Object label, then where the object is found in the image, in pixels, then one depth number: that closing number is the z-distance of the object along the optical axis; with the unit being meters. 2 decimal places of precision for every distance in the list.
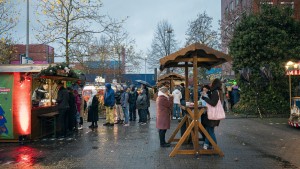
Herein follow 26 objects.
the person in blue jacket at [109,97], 10.70
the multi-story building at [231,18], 20.34
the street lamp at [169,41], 34.61
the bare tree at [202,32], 27.95
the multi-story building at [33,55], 40.54
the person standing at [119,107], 11.42
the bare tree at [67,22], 13.08
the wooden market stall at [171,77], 15.01
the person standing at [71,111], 9.00
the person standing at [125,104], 11.40
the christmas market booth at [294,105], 9.69
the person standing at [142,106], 11.61
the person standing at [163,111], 6.66
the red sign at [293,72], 10.11
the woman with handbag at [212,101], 6.09
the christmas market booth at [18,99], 7.60
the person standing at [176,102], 11.97
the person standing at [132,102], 12.26
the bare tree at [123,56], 23.51
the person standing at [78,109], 9.90
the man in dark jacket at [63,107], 8.36
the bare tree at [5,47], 15.91
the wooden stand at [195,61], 5.98
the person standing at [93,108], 10.38
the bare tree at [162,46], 34.99
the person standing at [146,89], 12.18
